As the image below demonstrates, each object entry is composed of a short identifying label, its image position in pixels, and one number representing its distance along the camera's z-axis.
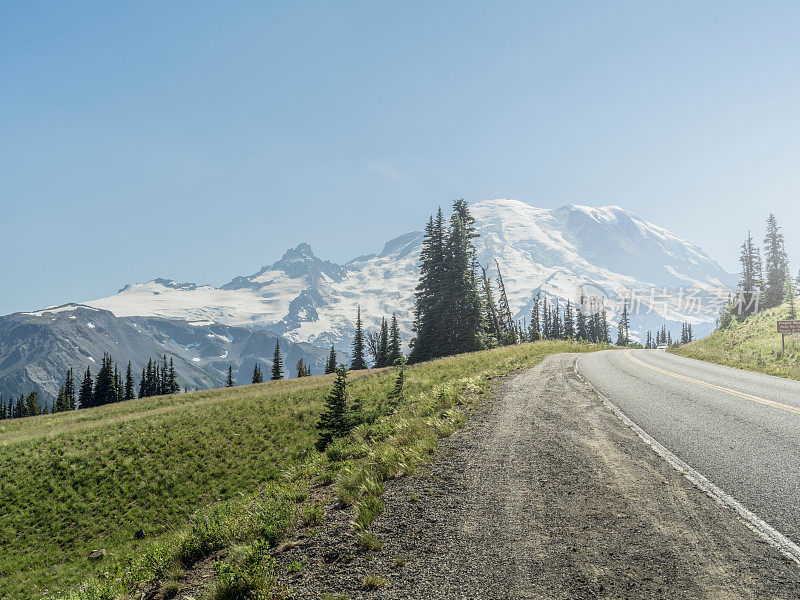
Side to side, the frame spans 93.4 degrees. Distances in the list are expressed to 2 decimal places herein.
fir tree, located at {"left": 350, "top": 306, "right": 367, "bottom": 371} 64.62
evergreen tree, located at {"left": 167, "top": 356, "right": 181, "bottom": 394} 83.50
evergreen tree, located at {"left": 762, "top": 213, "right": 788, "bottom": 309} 62.84
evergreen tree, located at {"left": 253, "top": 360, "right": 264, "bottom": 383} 79.12
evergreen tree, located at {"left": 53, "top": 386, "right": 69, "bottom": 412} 78.06
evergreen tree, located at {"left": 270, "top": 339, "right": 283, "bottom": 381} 74.44
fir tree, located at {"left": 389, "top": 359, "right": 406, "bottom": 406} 18.87
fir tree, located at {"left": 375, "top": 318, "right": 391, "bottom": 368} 64.74
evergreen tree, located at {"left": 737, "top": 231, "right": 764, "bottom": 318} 64.81
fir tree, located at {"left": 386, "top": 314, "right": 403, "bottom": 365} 60.20
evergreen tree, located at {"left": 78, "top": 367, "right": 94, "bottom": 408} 78.49
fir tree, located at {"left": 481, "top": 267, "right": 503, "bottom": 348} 48.25
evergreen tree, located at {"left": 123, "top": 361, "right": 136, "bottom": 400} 83.34
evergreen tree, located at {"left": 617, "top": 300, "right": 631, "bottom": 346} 88.24
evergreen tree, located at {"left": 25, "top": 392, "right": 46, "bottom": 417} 82.51
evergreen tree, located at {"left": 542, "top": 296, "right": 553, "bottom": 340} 96.66
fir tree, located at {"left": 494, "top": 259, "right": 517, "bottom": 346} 50.00
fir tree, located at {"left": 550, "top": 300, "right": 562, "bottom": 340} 92.70
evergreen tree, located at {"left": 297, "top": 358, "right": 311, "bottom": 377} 75.82
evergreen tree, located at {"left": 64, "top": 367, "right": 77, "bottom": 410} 94.49
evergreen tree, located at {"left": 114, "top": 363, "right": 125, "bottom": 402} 76.25
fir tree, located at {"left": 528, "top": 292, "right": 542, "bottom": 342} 81.88
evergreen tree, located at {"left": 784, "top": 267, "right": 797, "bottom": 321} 54.95
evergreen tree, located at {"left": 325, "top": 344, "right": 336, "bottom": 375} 69.23
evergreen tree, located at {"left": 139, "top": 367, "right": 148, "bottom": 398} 89.00
